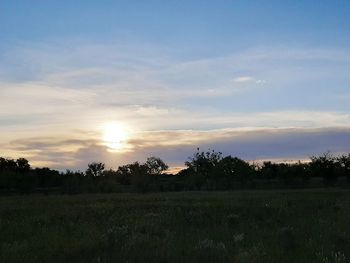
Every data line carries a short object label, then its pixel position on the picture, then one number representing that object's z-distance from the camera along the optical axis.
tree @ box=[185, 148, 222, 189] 95.62
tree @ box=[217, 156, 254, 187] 94.50
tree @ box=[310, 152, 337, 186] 94.34
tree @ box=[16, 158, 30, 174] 123.62
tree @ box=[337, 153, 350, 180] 96.12
